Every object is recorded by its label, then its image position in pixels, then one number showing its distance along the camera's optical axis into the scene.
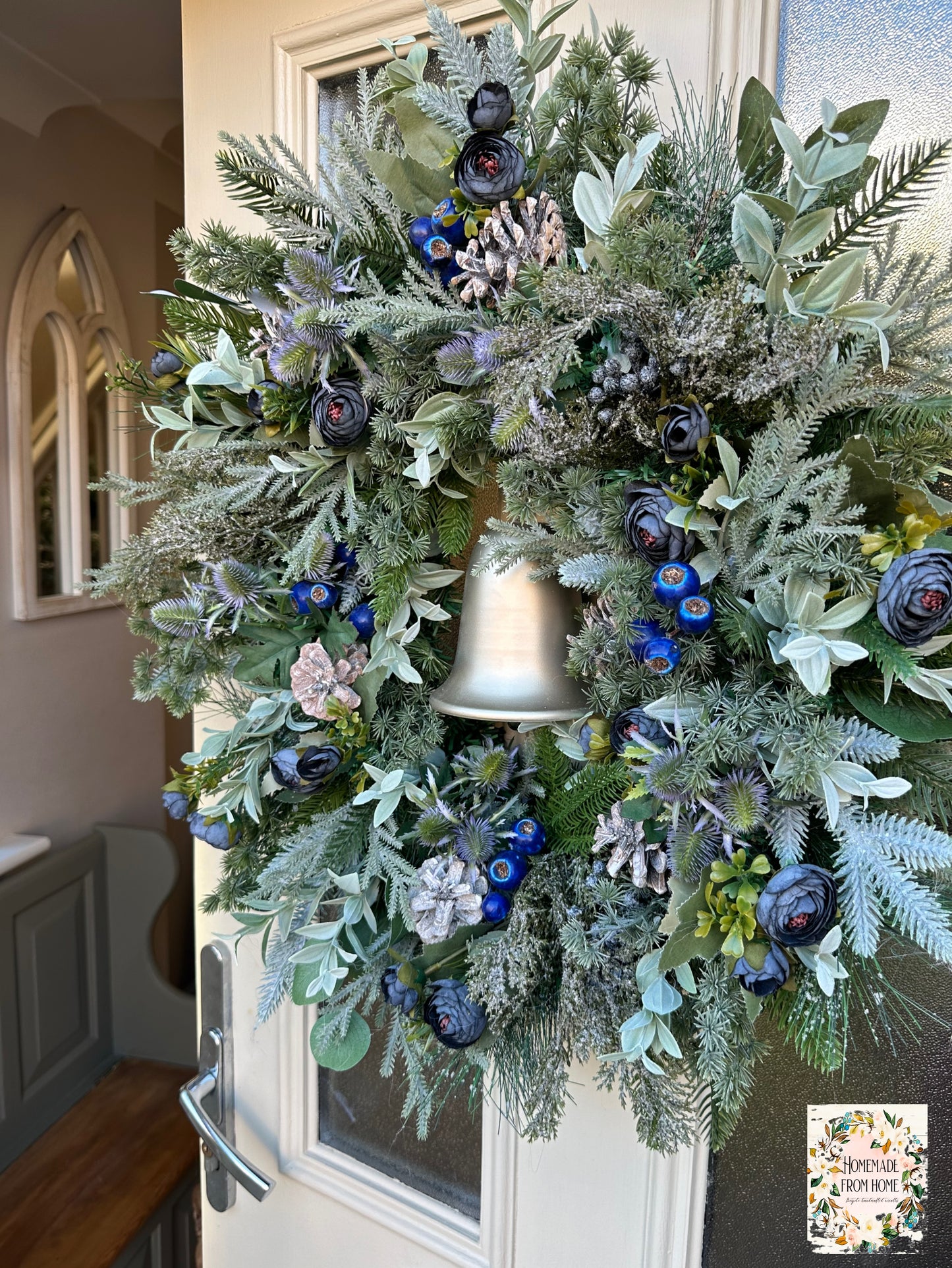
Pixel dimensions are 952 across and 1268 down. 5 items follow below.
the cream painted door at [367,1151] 0.73
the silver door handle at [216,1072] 0.98
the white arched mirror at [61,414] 2.10
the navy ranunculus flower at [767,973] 0.43
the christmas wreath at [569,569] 0.42
